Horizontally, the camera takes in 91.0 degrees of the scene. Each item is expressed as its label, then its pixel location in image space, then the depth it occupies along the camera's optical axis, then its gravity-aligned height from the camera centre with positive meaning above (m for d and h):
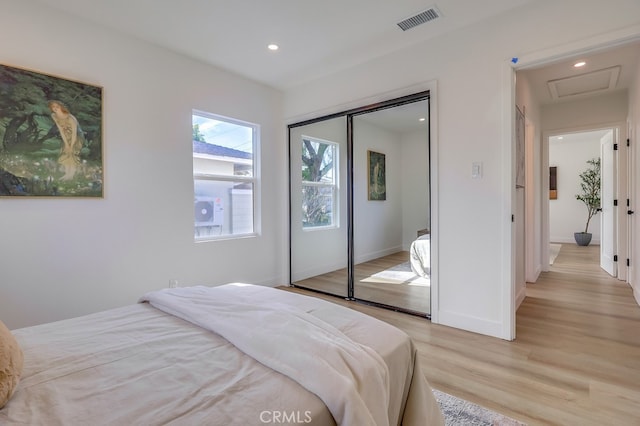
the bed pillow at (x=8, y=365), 0.87 -0.45
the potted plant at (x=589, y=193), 7.21 +0.31
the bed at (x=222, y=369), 0.84 -0.52
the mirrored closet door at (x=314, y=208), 4.16 +0.01
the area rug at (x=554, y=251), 5.90 -0.96
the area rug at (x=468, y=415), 1.57 -1.07
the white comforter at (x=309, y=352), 0.89 -0.48
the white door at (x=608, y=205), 4.54 +0.01
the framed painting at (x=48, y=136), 2.30 +0.59
